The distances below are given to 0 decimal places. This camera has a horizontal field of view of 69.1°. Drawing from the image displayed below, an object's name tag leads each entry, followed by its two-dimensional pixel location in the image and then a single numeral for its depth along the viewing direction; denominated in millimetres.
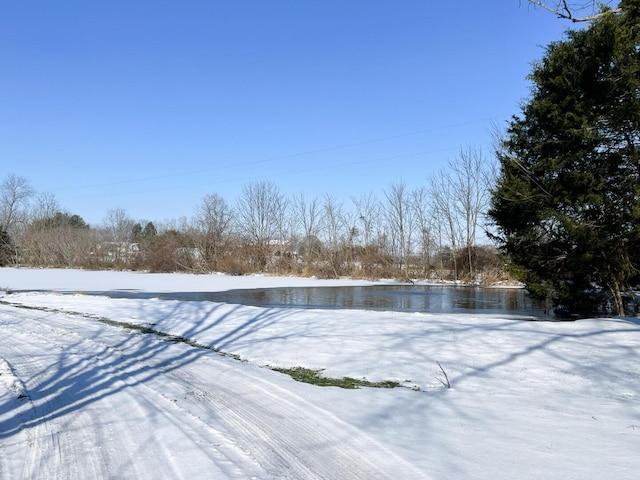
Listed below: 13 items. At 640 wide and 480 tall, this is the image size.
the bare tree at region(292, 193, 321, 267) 45531
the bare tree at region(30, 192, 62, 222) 72562
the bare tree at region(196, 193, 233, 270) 49344
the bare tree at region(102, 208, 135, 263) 59031
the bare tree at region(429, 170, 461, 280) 41450
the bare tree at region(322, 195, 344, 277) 43344
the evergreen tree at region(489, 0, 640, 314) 12445
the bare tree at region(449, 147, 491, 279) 38844
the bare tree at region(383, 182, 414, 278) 43469
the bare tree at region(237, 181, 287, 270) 47875
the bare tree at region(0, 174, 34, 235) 70000
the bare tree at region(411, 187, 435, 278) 41744
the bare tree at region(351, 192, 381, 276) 42688
